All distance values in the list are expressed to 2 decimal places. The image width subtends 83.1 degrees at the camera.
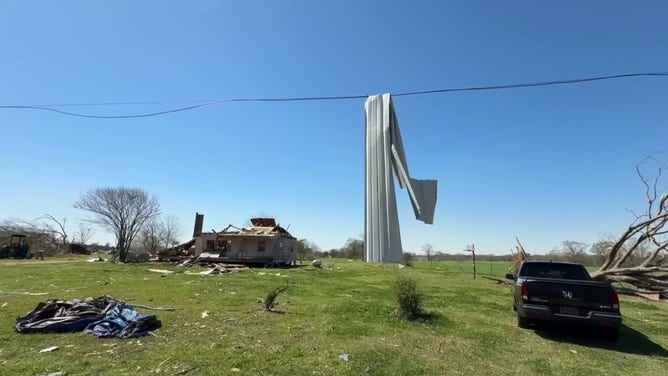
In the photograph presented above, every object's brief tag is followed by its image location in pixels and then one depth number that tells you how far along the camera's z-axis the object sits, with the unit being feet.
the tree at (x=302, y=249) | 158.12
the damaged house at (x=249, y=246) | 109.60
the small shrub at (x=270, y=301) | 37.70
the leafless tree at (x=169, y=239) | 236.16
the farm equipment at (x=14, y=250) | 144.67
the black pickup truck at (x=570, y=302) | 27.84
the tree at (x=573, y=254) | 121.80
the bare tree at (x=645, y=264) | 56.59
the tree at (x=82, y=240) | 244.30
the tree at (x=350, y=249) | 208.13
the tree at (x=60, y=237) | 222.81
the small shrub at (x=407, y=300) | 34.91
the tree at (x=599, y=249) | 97.56
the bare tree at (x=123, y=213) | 150.20
